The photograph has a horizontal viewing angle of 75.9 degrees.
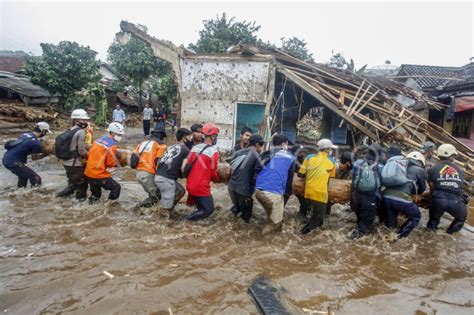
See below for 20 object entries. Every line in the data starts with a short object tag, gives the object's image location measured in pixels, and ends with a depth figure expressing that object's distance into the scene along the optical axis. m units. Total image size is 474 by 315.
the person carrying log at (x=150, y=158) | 5.61
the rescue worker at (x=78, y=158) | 5.89
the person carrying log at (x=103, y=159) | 5.67
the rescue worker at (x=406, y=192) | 4.96
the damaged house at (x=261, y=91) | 10.27
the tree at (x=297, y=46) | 27.59
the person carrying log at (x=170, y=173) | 5.28
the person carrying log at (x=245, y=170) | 5.09
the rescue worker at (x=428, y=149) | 6.45
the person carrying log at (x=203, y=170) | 5.08
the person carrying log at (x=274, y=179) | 4.94
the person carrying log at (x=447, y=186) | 5.14
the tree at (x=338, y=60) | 26.66
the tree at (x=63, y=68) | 19.12
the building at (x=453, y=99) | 13.11
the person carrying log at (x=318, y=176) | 4.97
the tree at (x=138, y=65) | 23.50
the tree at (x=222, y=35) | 19.56
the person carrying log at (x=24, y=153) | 6.38
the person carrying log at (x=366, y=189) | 4.88
